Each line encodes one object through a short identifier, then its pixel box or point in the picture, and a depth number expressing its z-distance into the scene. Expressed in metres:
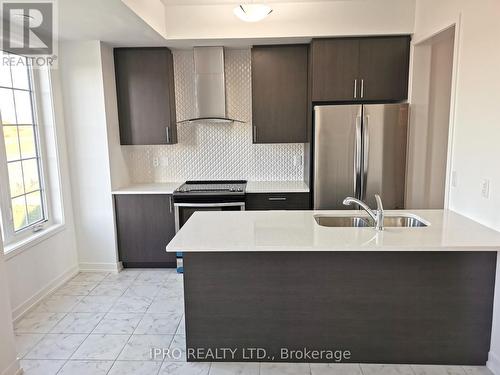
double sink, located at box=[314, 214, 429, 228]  2.69
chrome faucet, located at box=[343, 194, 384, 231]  2.33
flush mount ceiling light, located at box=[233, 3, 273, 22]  2.64
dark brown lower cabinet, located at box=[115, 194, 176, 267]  3.81
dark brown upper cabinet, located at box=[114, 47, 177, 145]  3.84
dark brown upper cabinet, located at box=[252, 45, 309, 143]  3.78
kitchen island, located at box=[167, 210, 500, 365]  2.20
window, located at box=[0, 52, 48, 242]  2.95
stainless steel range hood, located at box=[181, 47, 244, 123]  3.82
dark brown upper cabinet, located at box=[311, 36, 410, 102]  3.44
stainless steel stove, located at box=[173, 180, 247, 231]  3.71
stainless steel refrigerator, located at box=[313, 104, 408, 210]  3.38
